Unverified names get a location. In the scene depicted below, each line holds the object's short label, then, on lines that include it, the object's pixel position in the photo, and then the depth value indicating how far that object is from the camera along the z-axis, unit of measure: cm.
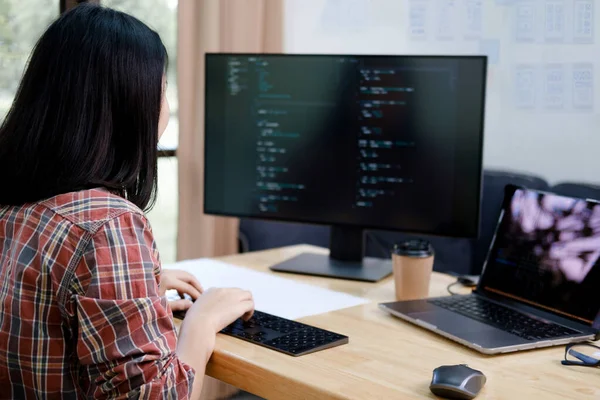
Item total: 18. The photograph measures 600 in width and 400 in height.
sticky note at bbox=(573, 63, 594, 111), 206
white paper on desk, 151
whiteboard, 207
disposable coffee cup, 155
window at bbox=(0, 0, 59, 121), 241
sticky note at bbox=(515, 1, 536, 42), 215
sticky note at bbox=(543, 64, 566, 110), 212
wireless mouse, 104
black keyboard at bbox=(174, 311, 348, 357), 125
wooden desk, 109
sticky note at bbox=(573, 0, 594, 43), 204
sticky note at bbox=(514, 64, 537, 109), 218
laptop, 131
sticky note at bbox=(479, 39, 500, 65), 224
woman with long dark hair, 101
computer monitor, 168
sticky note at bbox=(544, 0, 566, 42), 209
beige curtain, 258
